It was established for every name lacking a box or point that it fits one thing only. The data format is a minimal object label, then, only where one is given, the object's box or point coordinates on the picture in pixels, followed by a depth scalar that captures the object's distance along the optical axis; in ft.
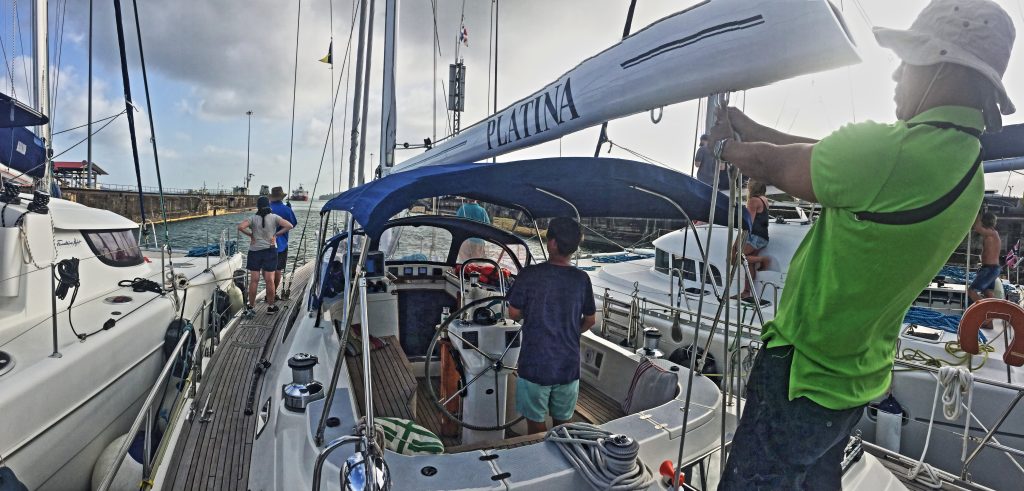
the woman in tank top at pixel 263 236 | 23.16
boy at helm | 8.29
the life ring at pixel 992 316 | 12.00
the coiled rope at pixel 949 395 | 10.82
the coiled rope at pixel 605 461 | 6.21
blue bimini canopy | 6.77
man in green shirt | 3.47
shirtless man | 20.31
